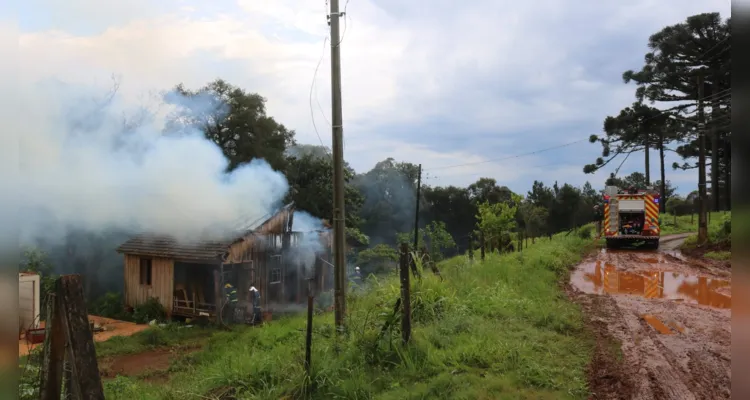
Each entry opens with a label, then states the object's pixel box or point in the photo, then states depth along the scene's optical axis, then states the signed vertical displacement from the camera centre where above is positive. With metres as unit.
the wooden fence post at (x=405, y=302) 6.15 -1.22
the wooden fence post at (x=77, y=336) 3.12 -0.85
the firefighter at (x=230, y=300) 16.58 -3.21
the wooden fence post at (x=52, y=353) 3.19 -1.00
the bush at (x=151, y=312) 17.00 -3.74
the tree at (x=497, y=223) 17.28 -0.52
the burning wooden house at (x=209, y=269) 16.69 -2.20
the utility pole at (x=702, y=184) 17.55 +0.95
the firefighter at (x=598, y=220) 23.40 -0.55
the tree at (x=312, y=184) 22.89 +1.32
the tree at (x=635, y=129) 32.00 +5.65
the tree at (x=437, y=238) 25.19 -1.64
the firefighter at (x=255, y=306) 16.66 -3.46
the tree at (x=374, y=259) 24.39 -2.63
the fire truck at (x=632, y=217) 19.12 -0.34
